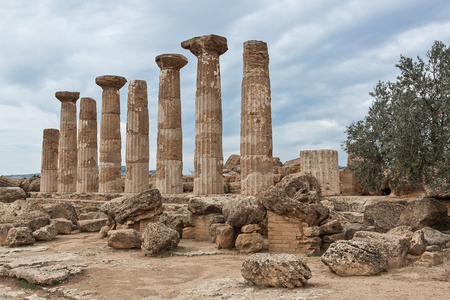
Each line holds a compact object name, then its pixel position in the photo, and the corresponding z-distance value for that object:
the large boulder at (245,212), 10.95
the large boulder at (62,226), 14.53
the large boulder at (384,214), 10.87
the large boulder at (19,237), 12.08
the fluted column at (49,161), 26.11
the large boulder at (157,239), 10.28
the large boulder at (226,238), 11.06
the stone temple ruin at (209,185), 10.47
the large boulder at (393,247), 8.02
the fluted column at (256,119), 14.77
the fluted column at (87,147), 23.12
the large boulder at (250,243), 10.45
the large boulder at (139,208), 12.75
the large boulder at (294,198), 10.27
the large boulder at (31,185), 28.20
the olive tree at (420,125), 11.18
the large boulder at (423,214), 10.52
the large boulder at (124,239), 11.15
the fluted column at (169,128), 18.36
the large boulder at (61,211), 16.25
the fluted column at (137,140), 20.38
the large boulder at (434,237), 9.33
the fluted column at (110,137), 21.91
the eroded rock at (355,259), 7.38
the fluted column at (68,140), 24.70
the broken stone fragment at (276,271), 6.80
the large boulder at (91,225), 15.21
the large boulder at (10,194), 22.98
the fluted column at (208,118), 16.69
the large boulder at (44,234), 13.07
